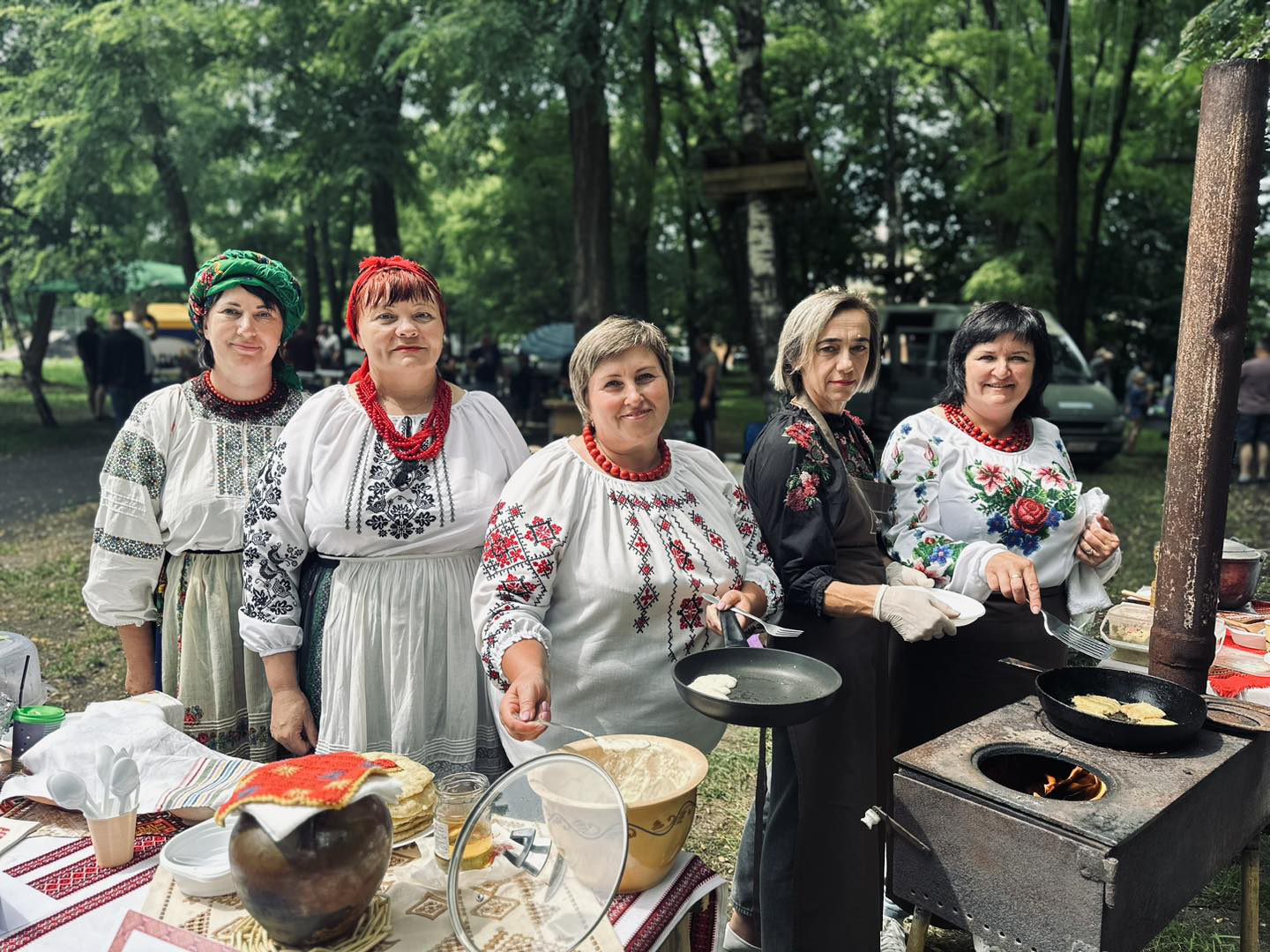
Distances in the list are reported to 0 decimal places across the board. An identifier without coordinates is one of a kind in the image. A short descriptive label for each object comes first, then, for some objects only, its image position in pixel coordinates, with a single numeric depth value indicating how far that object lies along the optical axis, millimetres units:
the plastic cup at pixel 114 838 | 1772
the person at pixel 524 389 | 17188
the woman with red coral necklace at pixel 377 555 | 2354
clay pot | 1434
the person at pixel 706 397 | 12148
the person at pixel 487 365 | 19500
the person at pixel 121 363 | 12055
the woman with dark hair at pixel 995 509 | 2885
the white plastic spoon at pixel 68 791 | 1807
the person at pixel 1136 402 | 15781
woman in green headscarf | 2566
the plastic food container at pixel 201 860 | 1646
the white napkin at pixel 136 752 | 1941
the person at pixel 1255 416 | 11234
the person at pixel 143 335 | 12672
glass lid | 1521
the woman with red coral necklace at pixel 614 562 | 2178
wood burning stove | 1856
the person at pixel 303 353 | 14617
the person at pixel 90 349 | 14742
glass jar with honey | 1771
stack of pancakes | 1847
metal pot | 3717
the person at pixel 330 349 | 20906
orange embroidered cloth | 1438
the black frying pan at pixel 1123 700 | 2176
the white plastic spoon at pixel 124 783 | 1783
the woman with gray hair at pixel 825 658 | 2564
